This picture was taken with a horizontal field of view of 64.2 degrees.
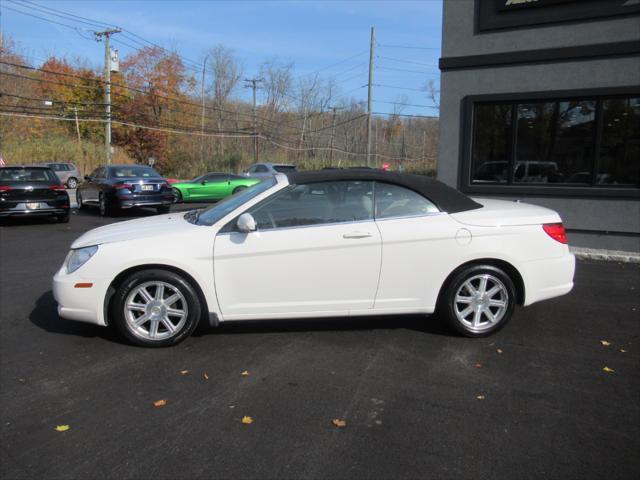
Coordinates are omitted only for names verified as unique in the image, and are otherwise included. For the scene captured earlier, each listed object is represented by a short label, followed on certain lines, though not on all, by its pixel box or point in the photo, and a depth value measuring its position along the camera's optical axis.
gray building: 8.23
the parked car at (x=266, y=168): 23.80
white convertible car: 4.33
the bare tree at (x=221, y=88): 55.84
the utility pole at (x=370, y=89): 35.28
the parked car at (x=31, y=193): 12.38
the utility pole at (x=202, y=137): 53.57
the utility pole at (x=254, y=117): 51.67
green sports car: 20.17
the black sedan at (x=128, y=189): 14.52
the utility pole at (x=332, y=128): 64.59
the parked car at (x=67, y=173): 30.55
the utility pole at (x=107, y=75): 34.50
